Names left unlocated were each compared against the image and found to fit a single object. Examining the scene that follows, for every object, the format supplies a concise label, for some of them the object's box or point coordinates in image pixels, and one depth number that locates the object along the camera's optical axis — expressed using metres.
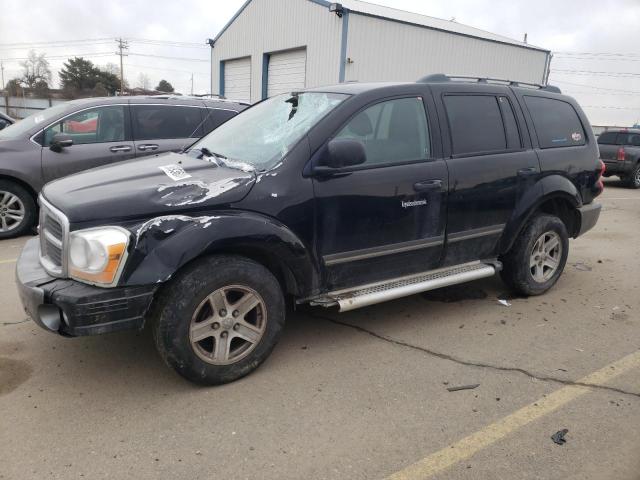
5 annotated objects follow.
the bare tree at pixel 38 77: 70.38
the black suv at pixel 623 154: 14.98
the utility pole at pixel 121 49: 65.00
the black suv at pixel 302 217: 2.82
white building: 18.12
